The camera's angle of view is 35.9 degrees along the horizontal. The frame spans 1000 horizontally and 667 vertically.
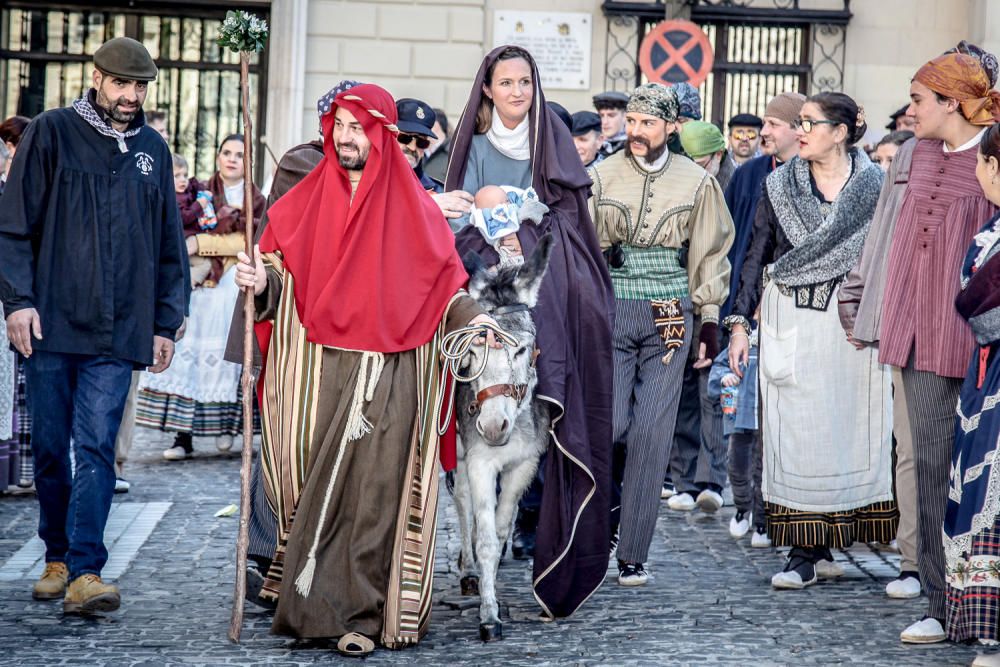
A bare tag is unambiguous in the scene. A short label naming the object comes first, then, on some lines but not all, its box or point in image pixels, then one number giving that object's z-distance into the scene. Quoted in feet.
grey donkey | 19.60
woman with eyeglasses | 23.50
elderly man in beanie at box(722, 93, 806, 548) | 27.17
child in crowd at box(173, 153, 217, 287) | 35.88
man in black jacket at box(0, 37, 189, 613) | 20.79
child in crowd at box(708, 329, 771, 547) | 28.25
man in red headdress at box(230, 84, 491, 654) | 19.01
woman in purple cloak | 21.26
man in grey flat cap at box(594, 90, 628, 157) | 39.14
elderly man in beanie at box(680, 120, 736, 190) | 33.22
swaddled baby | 21.35
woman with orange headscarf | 20.56
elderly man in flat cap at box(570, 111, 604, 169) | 35.04
